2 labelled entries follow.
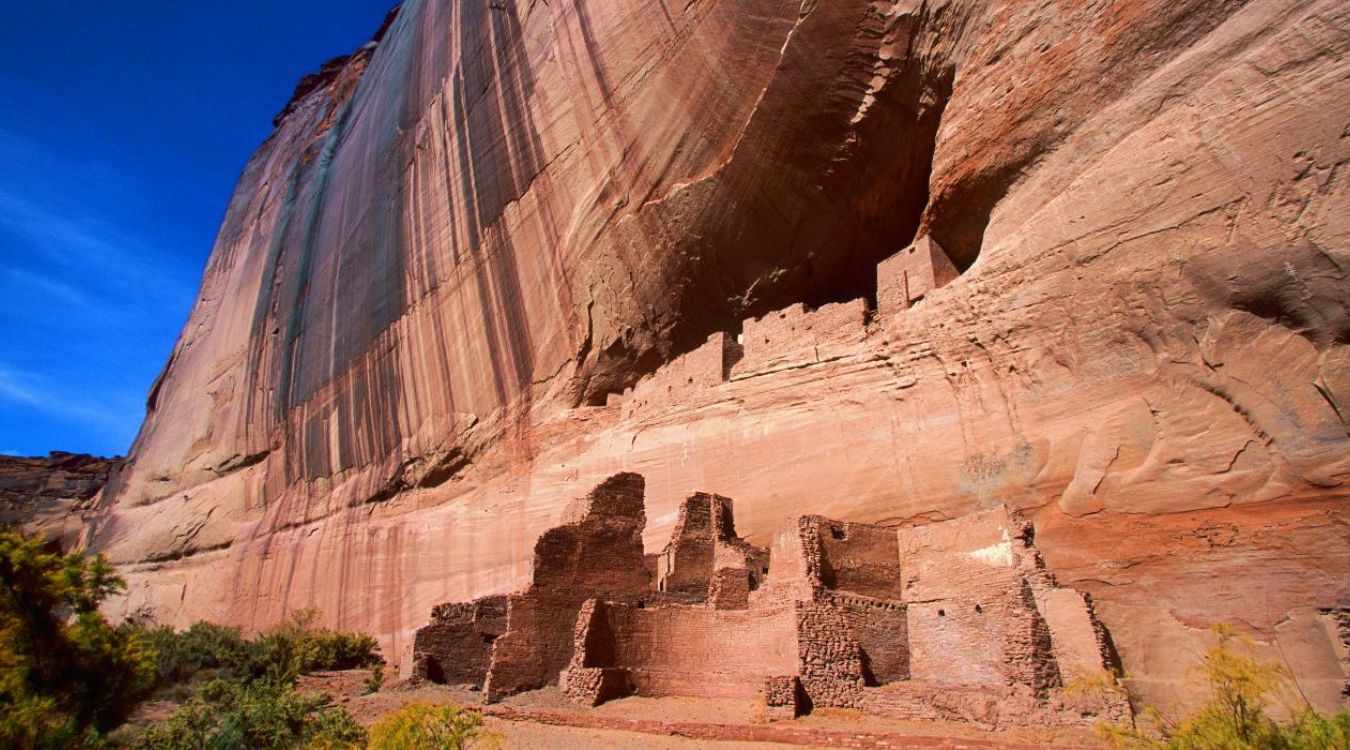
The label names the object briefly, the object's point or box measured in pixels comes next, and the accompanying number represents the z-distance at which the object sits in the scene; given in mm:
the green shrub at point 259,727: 9656
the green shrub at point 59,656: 8891
